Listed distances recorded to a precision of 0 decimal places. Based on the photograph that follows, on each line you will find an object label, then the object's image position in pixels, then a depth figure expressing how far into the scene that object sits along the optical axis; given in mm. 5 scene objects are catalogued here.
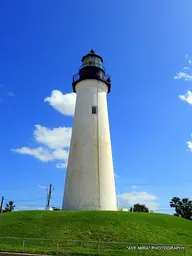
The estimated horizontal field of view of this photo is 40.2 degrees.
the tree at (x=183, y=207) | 52156
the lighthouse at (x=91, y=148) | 24312
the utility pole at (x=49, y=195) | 44812
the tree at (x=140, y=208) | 51859
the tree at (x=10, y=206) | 69869
